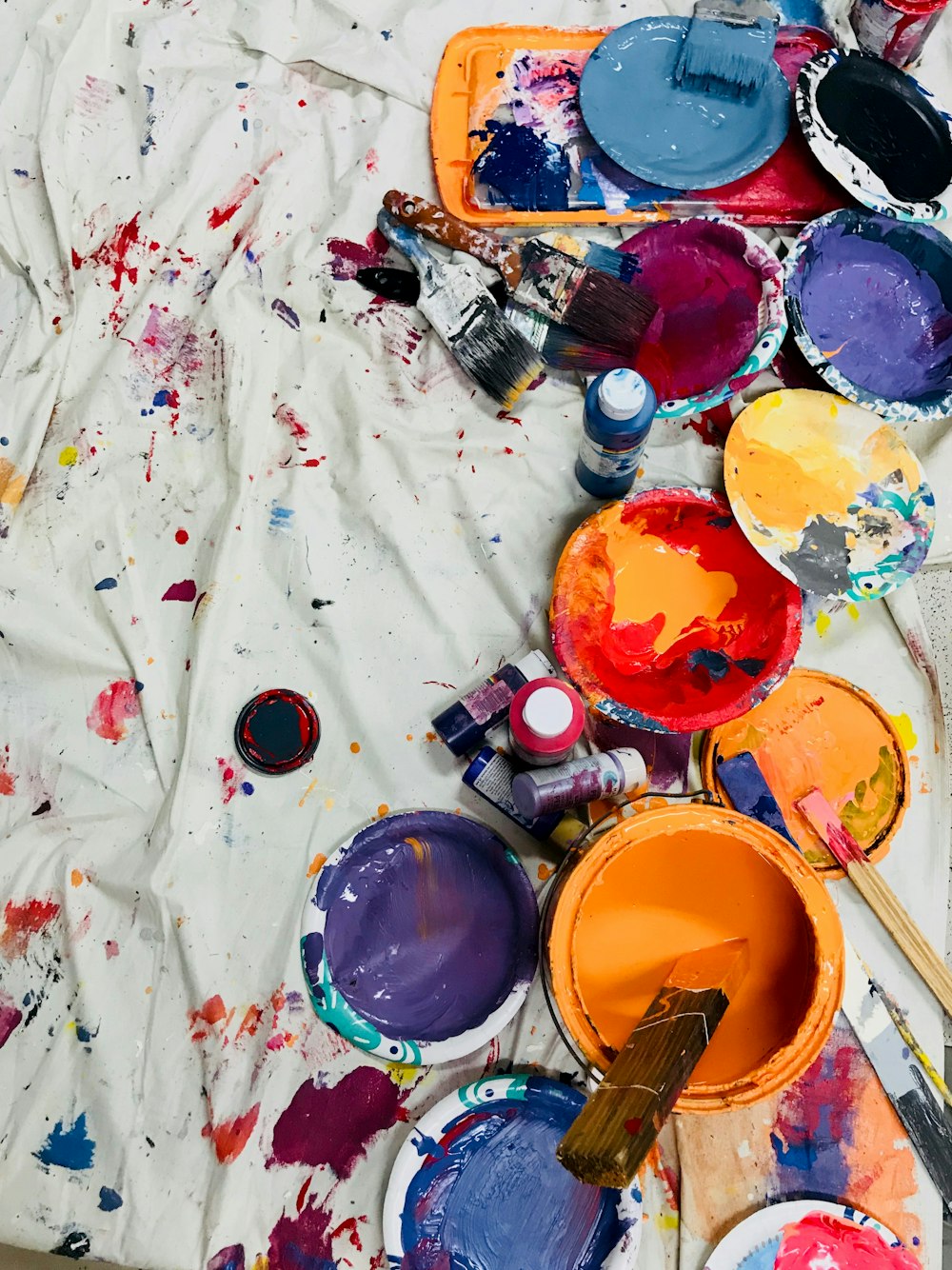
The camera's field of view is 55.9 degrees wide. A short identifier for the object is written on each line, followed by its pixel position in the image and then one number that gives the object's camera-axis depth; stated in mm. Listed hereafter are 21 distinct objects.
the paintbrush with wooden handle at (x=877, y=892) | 1110
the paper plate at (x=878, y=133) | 1294
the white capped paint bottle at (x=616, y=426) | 1033
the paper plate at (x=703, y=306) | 1220
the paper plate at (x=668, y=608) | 1143
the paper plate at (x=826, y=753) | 1151
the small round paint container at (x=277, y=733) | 1162
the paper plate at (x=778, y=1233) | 1019
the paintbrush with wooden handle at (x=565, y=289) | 1229
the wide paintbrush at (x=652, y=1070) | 694
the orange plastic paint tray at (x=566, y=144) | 1335
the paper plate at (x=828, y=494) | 1178
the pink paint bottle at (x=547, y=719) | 1037
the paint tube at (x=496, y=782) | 1136
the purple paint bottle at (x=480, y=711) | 1154
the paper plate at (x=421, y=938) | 1053
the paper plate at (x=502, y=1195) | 985
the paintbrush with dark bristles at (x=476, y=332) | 1254
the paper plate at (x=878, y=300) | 1283
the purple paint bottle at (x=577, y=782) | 1071
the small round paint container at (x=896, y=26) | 1319
